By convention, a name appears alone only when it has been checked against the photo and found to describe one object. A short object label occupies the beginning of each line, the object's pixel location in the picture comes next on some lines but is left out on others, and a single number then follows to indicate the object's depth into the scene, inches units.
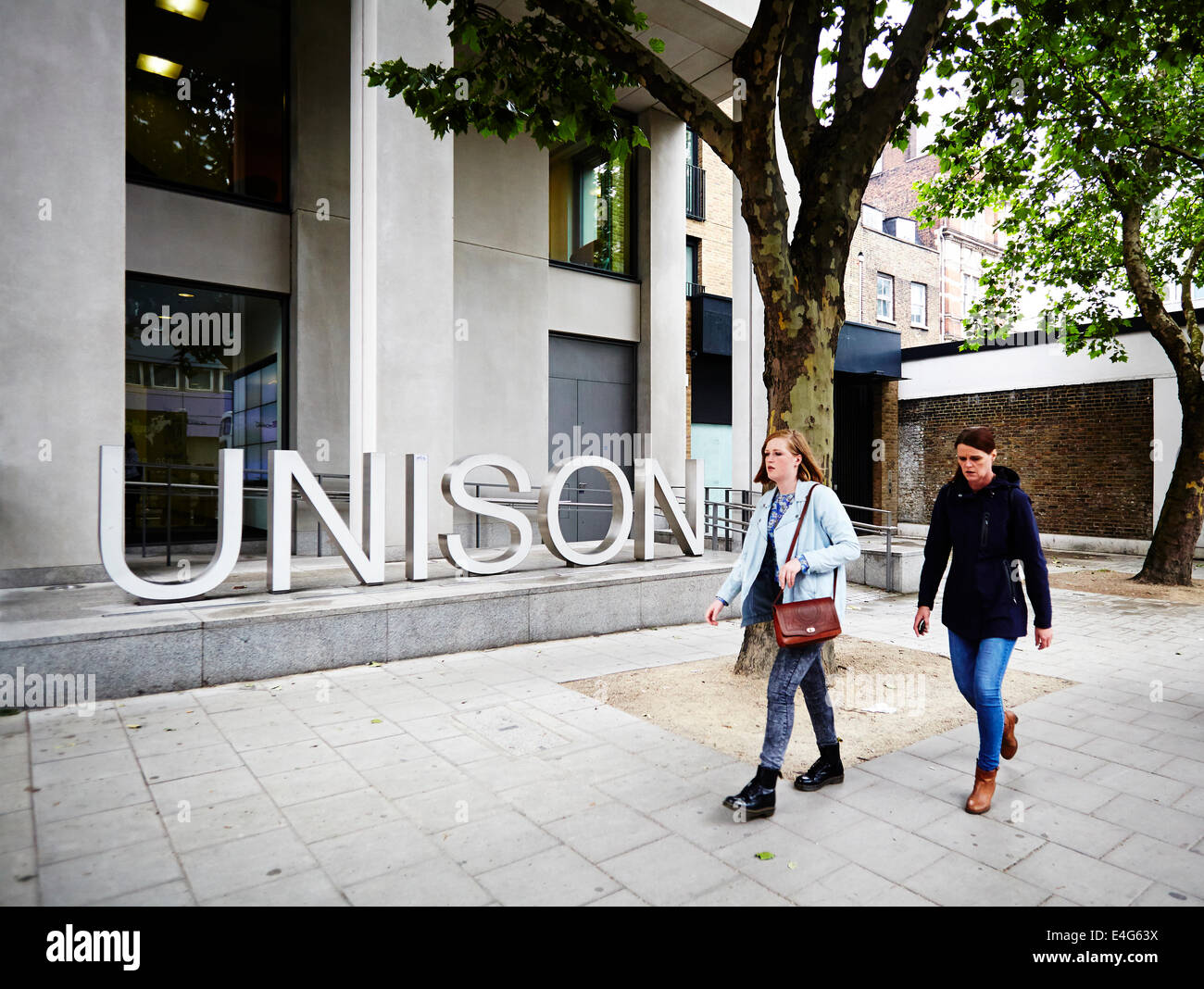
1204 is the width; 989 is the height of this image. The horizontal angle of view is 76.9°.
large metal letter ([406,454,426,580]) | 311.1
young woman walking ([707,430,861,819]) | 152.5
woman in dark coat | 155.0
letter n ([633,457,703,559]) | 378.5
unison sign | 240.5
